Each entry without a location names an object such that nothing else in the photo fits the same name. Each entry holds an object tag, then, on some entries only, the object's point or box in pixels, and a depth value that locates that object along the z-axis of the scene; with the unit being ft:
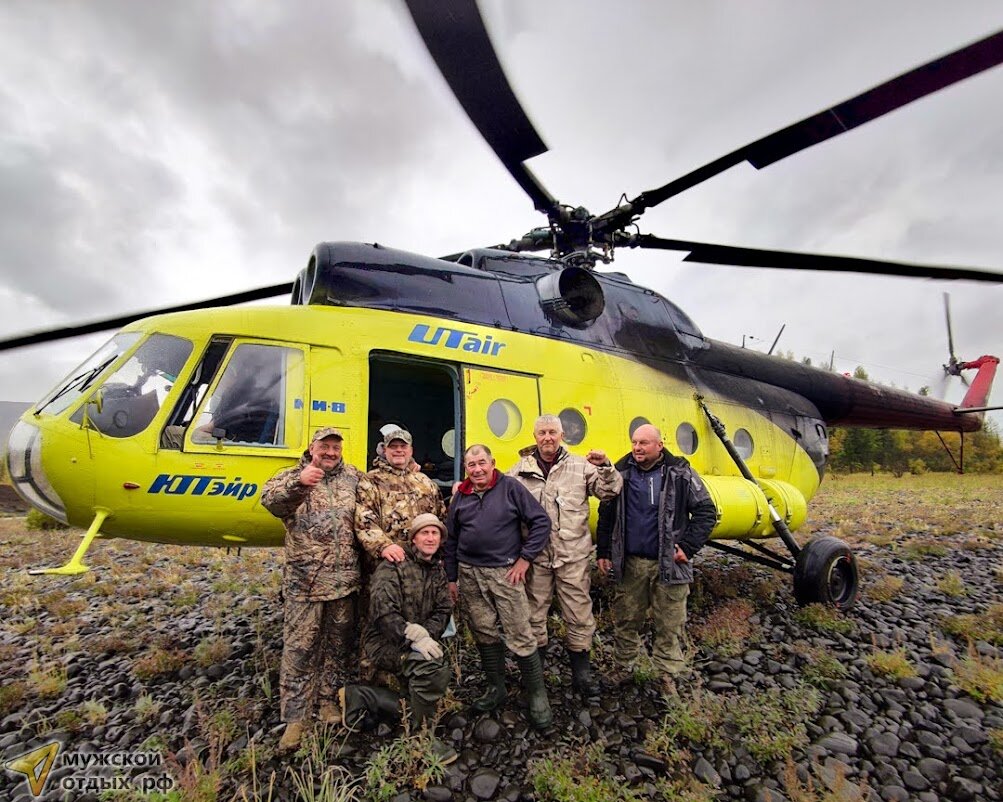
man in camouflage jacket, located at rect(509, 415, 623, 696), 12.25
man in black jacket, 12.62
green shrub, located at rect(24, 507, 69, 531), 41.93
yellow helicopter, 11.46
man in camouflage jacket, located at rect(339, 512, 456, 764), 10.28
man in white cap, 11.51
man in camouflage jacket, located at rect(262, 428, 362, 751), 10.56
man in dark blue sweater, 11.40
